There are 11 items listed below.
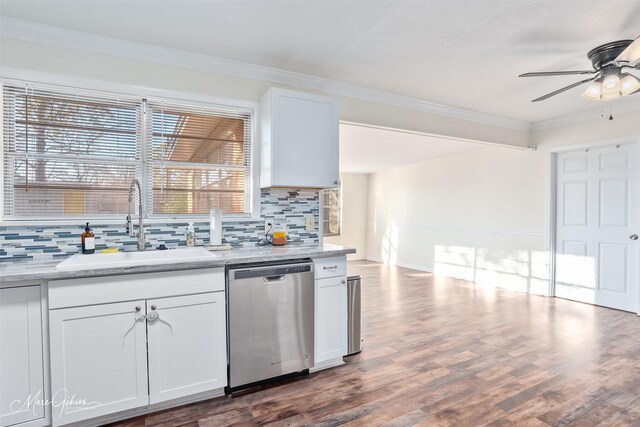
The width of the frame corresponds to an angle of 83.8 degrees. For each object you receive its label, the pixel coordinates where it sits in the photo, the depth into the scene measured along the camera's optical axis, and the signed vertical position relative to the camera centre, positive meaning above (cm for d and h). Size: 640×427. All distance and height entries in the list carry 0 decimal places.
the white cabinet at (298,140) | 276 +54
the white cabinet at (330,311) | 260 -77
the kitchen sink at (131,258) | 192 -31
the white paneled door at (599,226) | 412 -24
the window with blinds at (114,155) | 234 +39
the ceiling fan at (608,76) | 250 +94
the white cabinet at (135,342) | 186 -76
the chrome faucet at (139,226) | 241 -12
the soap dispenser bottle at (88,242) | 234 -22
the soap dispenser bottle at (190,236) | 268 -21
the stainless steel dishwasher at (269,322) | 228 -76
